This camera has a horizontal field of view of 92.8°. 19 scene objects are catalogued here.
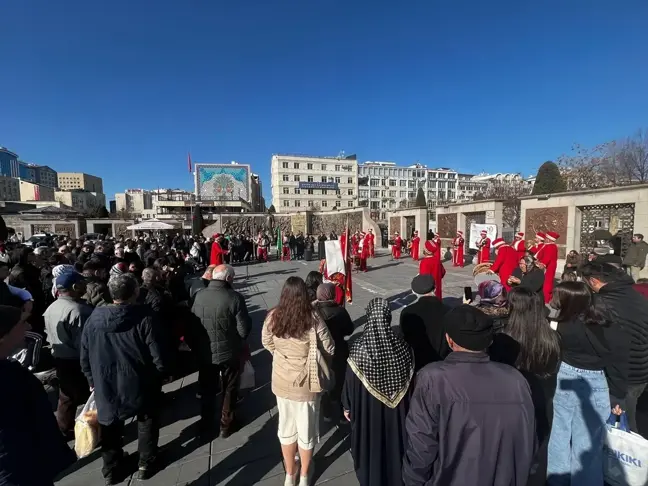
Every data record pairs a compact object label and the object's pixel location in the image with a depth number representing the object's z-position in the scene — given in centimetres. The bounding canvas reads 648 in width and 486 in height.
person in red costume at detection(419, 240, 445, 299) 618
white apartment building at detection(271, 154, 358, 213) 7512
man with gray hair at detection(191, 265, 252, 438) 302
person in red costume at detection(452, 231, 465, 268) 1463
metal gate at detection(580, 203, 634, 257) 971
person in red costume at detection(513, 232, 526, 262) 737
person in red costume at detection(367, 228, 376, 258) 1798
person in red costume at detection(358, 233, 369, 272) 1391
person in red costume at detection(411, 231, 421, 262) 1655
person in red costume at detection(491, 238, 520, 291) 688
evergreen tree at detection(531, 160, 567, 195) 2261
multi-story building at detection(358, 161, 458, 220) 9088
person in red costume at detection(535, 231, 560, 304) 745
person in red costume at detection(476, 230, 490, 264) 1177
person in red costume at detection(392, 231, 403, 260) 1792
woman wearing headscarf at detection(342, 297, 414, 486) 204
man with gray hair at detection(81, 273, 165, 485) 250
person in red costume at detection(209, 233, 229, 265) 1027
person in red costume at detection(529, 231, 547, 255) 780
